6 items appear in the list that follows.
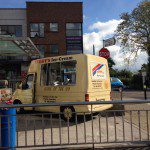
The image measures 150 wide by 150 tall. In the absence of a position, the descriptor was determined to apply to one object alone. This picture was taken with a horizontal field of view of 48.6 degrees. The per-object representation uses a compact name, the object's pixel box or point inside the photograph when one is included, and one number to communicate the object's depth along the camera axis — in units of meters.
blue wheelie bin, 3.65
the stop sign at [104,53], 6.60
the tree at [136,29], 23.55
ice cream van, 6.06
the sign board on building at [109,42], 6.28
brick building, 20.37
